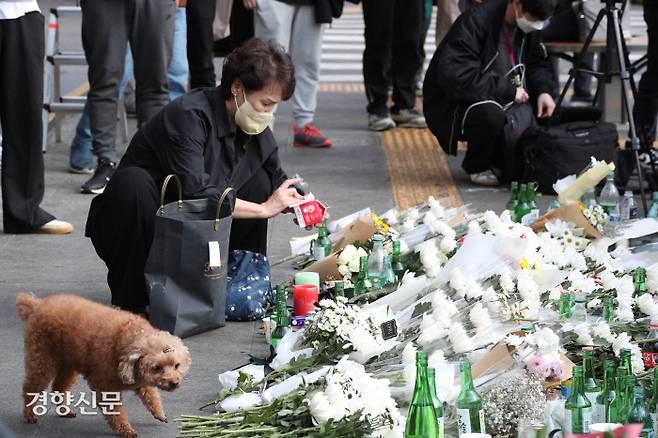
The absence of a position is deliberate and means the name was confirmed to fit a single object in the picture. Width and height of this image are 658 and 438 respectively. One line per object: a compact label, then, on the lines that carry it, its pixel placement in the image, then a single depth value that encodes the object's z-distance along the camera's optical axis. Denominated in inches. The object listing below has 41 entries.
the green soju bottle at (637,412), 224.8
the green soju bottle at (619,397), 229.5
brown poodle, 246.4
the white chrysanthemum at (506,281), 289.8
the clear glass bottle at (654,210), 404.8
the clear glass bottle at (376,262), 338.9
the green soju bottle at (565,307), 274.4
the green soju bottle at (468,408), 228.2
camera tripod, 461.5
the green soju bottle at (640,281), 300.1
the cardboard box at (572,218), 364.7
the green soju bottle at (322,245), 376.3
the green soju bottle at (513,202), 410.1
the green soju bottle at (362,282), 334.5
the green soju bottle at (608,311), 278.3
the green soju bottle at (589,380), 235.9
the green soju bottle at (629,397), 227.7
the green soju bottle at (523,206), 405.5
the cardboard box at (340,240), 357.4
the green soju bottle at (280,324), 306.3
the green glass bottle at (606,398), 231.2
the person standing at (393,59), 597.3
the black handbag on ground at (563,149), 474.3
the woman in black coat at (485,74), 489.8
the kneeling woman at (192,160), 330.4
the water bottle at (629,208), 405.8
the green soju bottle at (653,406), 223.4
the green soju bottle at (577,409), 220.7
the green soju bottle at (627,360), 234.5
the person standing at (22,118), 405.3
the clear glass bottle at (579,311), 275.3
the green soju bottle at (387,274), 338.2
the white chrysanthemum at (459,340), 259.9
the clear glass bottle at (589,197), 397.4
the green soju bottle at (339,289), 319.3
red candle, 322.5
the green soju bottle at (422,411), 222.5
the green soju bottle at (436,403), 222.8
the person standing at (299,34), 541.3
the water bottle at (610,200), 398.9
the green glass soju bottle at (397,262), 346.8
